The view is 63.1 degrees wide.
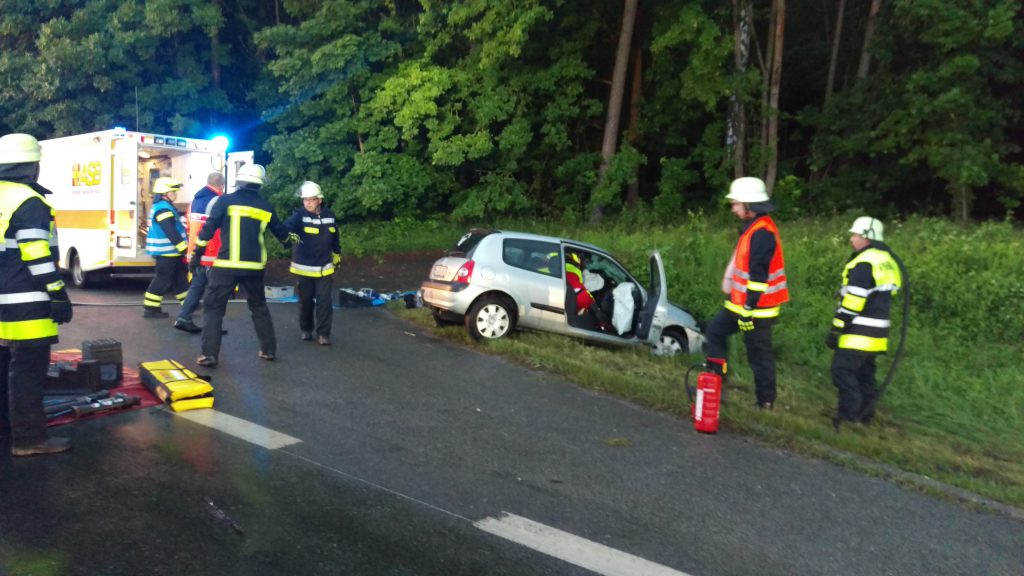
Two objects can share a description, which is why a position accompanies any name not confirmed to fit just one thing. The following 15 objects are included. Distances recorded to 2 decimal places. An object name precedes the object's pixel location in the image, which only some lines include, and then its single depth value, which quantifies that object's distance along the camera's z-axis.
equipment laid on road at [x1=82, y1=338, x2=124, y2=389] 6.64
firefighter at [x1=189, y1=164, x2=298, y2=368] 8.06
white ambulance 13.55
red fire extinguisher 6.58
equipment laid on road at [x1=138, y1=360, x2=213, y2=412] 6.40
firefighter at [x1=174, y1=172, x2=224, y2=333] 9.04
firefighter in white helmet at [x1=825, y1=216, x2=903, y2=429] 7.00
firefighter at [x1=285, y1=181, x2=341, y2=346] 9.38
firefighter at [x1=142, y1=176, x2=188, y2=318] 10.92
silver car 10.15
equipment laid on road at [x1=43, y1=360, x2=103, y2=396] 6.55
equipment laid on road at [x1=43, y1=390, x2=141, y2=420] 6.04
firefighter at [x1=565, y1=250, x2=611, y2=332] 10.65
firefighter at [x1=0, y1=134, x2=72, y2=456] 5.24
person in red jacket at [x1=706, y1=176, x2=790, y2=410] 7.09
